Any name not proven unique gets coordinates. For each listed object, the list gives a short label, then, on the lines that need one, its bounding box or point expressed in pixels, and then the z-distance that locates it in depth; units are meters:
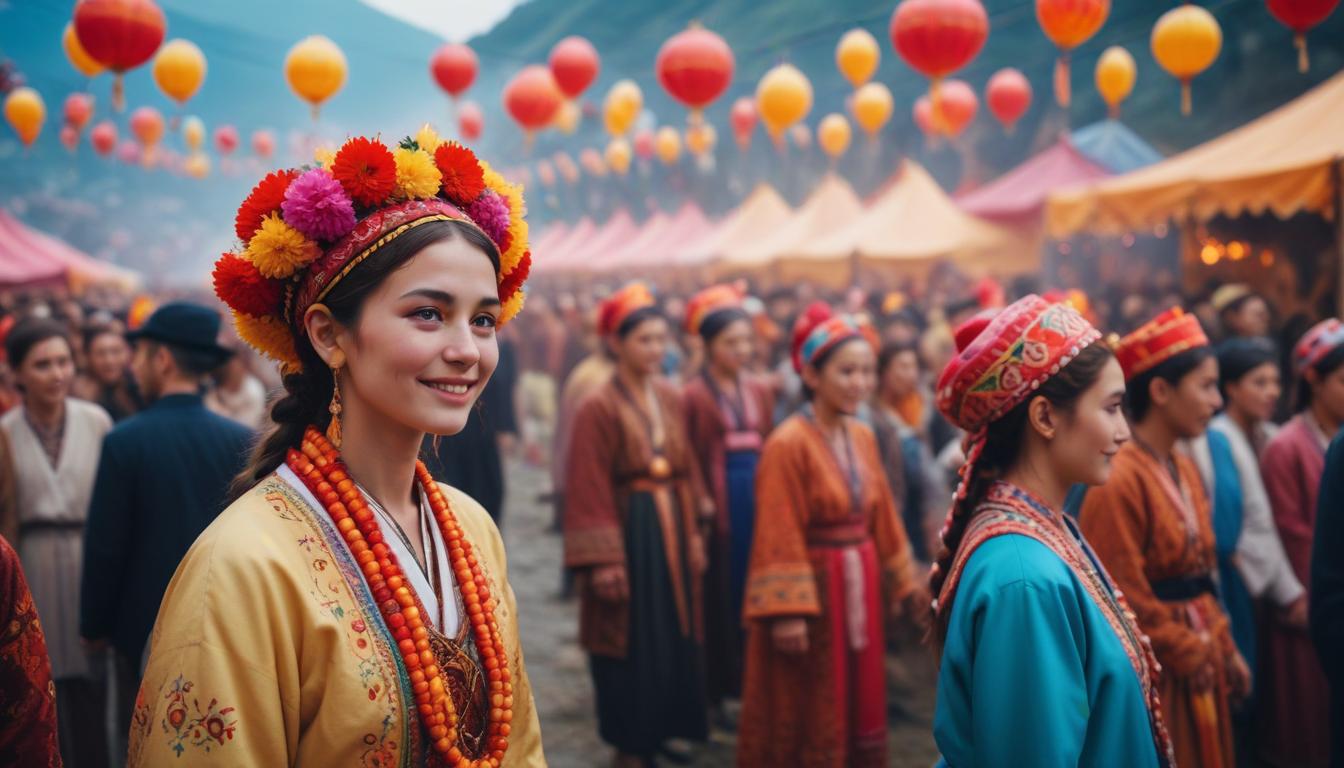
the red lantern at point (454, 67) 9.98
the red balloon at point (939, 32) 7.18
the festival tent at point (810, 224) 17.09
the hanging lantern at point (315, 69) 8.12
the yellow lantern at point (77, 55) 8.09
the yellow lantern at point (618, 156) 18.30
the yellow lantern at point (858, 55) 9.66
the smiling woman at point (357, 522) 1.52
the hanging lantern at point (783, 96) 9.65
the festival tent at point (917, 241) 13.76
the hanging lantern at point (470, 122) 16.50
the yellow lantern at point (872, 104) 11.72
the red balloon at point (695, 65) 8.31
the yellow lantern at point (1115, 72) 10.36
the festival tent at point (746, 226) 19.86
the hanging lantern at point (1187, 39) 7.23
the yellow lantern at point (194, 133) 17.02
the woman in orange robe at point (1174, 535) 3.15
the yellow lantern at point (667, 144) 17.20
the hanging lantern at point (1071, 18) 6.72
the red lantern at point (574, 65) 9.42
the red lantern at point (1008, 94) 12.32
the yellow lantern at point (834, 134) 14.80
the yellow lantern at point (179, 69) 8.83
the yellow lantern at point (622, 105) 12.26
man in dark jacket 3.42
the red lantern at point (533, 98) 10.32
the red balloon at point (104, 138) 17.39
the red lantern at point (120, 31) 6.67
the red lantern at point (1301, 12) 5.57
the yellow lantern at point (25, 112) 11.30
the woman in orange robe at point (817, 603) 4.07
